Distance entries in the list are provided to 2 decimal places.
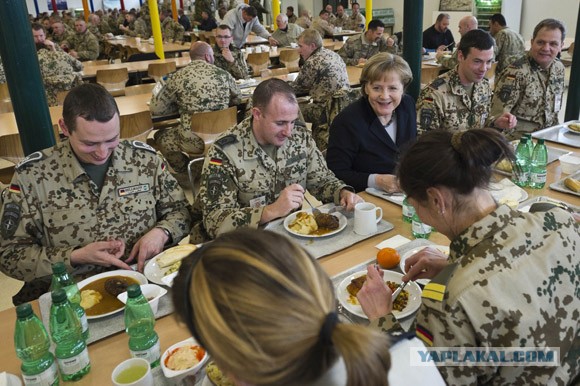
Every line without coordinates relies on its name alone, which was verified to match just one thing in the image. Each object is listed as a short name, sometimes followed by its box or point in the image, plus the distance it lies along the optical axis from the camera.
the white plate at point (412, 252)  1.76
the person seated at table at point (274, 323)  0.75
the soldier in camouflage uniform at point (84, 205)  1.92
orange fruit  1.78
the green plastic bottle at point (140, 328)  1.34
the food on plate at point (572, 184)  2.34
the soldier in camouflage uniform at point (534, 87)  3.75
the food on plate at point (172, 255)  1.82
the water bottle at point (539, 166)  2.40
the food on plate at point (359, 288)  1.55
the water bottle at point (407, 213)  2.10
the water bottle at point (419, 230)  1.97
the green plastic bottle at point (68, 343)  1.28
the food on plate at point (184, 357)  1.28
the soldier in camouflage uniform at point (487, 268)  1.13
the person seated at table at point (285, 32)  9.38
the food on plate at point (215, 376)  1.17
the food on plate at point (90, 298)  1.58
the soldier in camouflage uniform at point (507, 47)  6.50
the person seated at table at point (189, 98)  4.50
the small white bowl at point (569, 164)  2.55
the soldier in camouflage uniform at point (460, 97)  3.25
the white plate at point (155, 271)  1.75
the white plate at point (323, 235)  2.02
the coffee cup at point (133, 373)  1.18
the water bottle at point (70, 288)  1.43
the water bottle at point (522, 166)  2.46
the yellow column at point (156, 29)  8.02
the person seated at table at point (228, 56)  6.03
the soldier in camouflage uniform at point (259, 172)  2.16
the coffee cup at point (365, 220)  2.00
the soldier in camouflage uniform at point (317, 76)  5.20
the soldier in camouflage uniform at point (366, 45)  7.19
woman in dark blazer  2.72
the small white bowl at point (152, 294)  1.53
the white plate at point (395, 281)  1.52
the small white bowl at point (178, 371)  1.24
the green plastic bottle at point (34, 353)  1.23
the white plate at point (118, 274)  1.71
